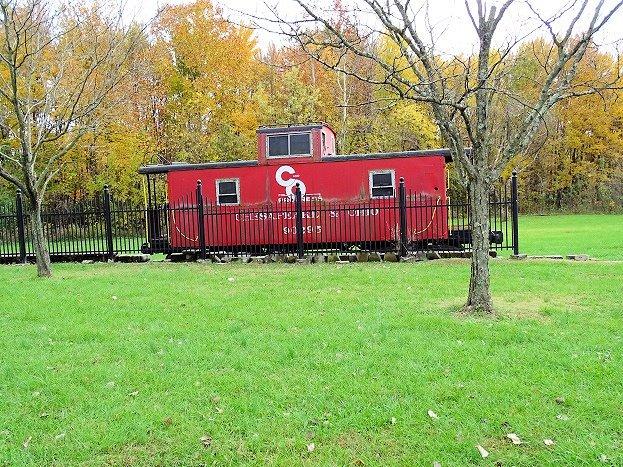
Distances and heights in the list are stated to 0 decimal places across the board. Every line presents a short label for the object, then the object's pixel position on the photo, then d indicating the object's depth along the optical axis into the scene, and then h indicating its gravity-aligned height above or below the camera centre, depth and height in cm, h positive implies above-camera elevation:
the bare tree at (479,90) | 582 +119
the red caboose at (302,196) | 1316 +34
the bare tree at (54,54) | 1045 +362
